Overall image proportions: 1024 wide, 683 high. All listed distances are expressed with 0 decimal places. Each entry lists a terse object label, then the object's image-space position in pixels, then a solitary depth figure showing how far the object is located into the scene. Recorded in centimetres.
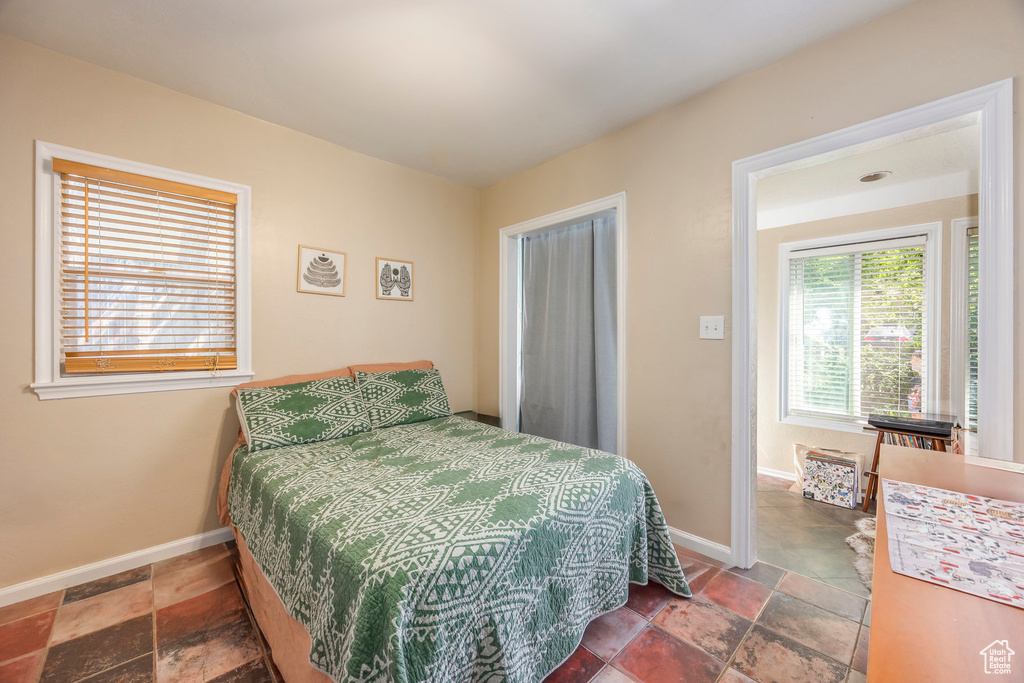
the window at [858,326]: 280
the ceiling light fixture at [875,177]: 263
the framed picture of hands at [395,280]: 298
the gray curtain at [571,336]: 298
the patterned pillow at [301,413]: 211
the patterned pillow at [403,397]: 255
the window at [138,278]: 191
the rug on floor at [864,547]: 201
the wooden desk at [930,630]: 47
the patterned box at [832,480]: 286
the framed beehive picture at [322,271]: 262
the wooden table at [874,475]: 272
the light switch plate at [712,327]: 211
